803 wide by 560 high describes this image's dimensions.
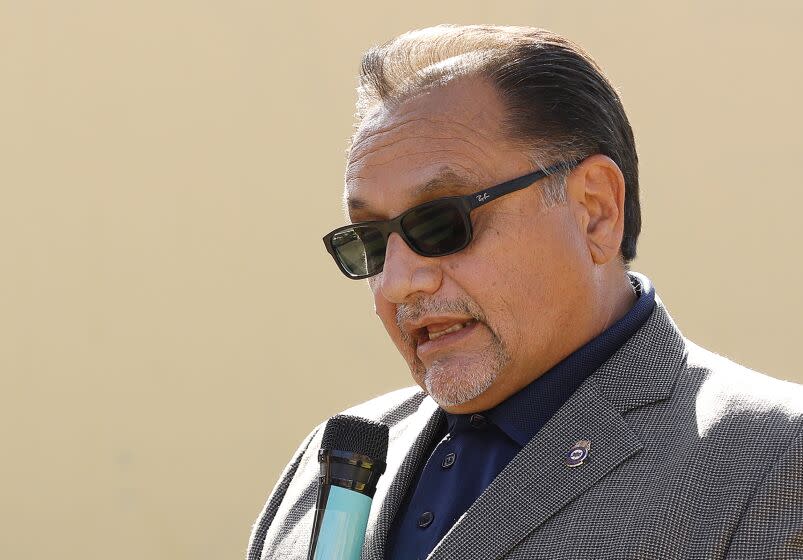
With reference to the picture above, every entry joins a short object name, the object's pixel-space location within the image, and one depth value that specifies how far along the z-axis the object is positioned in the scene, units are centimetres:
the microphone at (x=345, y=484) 437
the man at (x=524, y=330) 440
